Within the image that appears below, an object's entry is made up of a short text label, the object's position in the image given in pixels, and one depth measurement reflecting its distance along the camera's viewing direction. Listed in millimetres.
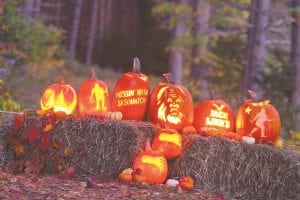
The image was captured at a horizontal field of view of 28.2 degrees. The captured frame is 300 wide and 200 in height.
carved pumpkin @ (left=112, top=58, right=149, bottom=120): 6410
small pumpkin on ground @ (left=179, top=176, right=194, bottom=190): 5590
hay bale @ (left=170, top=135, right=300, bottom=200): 5781
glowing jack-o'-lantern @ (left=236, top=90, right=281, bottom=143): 6324
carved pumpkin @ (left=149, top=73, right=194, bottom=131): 6312
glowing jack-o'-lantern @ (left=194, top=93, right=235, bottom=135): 6383
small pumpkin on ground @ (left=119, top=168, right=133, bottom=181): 5629
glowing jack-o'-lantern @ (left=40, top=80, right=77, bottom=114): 6441
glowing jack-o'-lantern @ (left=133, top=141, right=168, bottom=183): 5707
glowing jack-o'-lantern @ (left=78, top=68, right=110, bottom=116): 6387
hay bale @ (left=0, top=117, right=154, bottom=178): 5801
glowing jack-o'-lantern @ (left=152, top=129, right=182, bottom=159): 5839
